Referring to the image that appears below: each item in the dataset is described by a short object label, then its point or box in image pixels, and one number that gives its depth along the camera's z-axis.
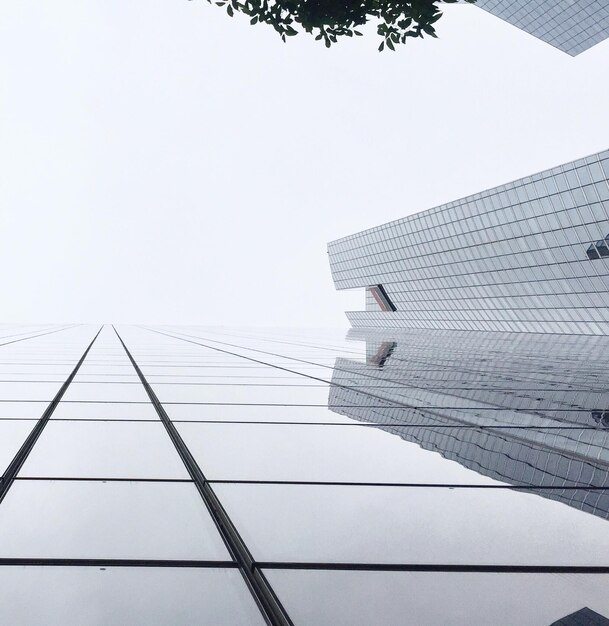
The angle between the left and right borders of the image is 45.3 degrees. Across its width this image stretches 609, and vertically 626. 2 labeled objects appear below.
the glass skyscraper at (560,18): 90.69
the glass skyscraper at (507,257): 71.81
